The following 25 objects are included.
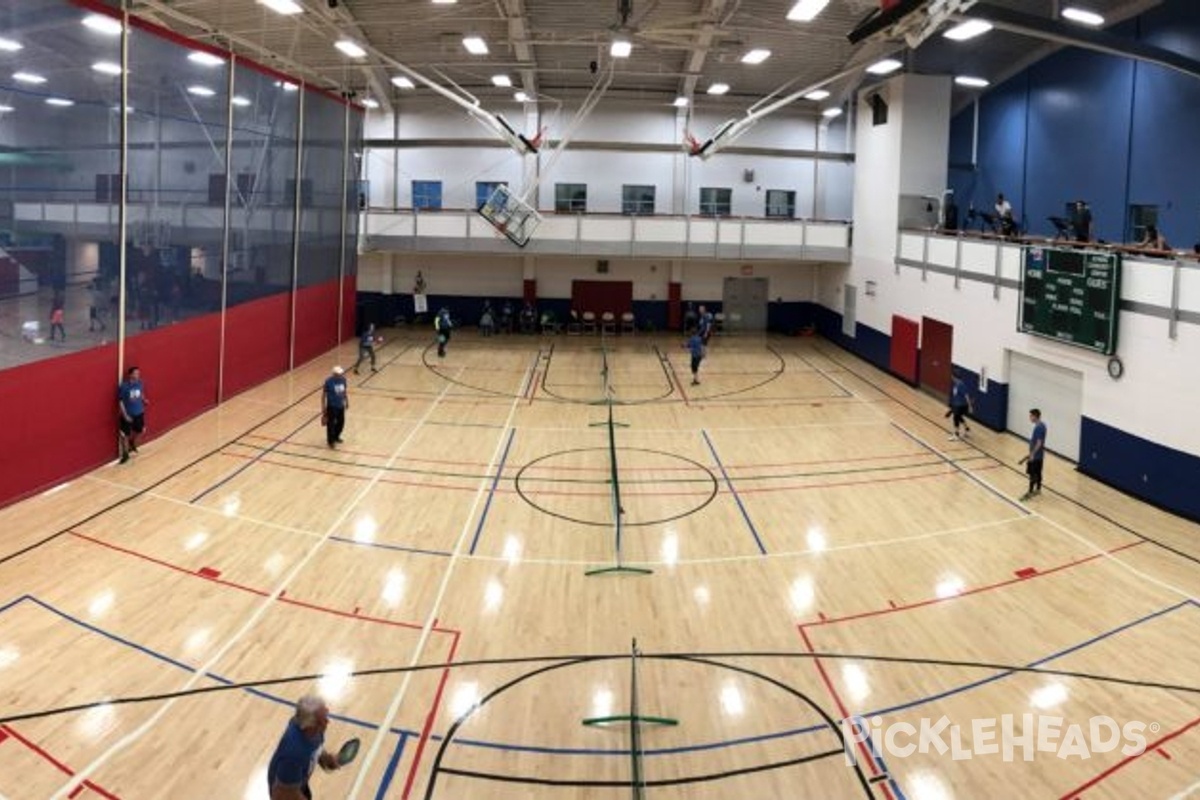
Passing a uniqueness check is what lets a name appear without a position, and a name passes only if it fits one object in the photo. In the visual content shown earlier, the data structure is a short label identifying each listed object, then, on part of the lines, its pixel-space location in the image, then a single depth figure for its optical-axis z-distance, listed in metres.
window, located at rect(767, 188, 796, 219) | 38.25
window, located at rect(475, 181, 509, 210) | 37.19
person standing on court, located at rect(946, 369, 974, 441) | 19.98
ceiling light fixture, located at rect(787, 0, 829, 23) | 20.56
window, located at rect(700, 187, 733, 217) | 37.94
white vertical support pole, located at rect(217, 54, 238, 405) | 21.27
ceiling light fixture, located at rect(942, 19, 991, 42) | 19.20
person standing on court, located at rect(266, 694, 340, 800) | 6.21
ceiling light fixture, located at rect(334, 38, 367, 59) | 25.36
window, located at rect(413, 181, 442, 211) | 37.50
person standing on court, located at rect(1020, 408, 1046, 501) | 15.67
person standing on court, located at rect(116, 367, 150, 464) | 16.89
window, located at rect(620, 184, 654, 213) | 37.66
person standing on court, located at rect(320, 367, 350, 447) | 18.39
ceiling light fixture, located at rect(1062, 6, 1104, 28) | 19.41
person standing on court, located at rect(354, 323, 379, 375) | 25.81
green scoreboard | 17.05
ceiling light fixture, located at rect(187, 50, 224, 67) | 19.47
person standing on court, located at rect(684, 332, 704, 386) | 25.75
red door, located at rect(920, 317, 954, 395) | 24.50
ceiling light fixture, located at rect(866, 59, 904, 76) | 26.45
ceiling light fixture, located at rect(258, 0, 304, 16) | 19.34
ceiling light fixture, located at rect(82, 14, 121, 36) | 15.62
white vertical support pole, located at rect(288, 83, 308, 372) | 26.22
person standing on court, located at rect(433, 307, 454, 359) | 28.64
